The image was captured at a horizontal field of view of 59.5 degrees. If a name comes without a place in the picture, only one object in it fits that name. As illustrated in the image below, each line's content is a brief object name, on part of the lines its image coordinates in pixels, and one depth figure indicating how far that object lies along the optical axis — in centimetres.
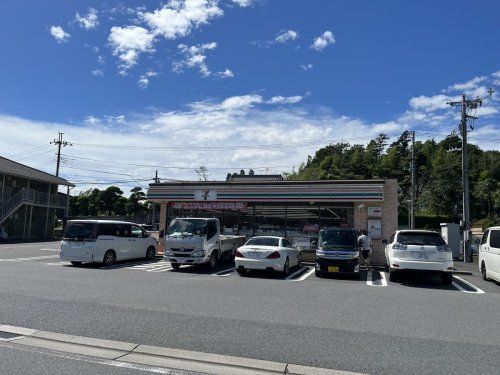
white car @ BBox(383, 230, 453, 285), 1336
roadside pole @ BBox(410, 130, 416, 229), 3758
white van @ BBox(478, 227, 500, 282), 1385
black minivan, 1478
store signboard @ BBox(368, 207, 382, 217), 2039
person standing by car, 1764
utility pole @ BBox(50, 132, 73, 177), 5459
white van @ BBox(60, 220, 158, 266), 1689
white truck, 1606
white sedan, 1488
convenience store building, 2038
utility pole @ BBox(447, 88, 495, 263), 2419
